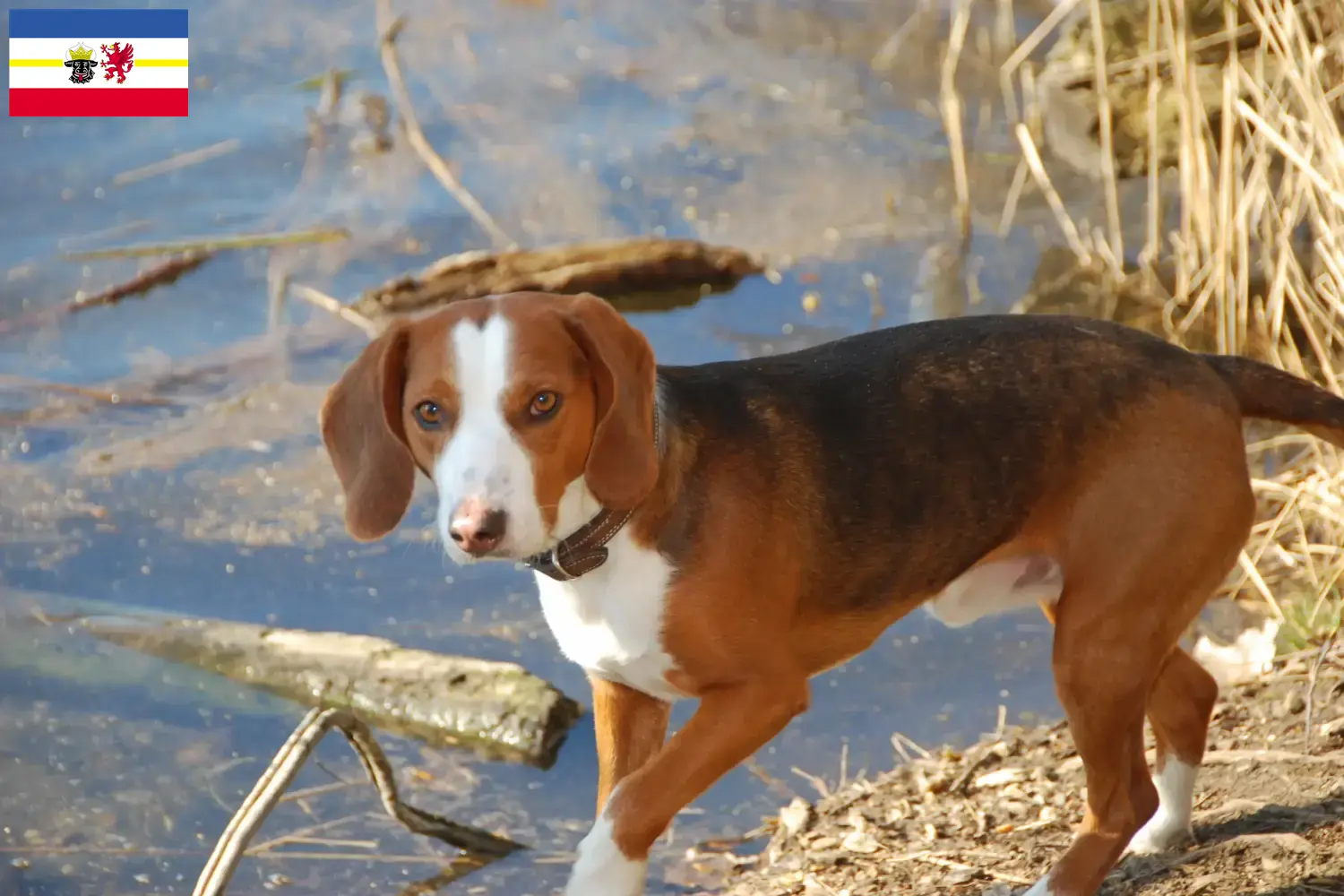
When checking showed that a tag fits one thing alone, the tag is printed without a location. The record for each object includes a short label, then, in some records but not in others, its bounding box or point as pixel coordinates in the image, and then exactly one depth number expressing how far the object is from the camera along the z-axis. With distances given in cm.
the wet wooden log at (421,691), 1116
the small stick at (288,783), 823
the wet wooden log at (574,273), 1645
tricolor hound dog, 717
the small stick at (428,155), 1827
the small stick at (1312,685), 933
